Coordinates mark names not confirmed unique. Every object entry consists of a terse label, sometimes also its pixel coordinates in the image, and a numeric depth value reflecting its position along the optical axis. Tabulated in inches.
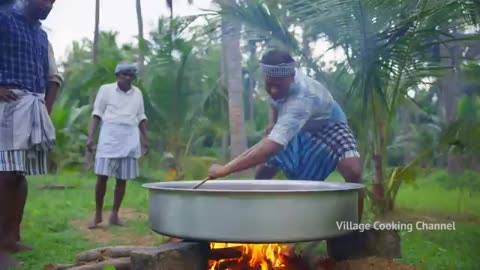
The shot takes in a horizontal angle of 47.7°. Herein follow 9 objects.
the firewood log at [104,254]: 109.3
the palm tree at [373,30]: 147.1
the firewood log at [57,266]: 108.2
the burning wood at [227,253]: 98.1
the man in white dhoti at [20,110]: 114.0
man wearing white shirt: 173.2
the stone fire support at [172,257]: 84.0
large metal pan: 81.4
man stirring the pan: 100.2
